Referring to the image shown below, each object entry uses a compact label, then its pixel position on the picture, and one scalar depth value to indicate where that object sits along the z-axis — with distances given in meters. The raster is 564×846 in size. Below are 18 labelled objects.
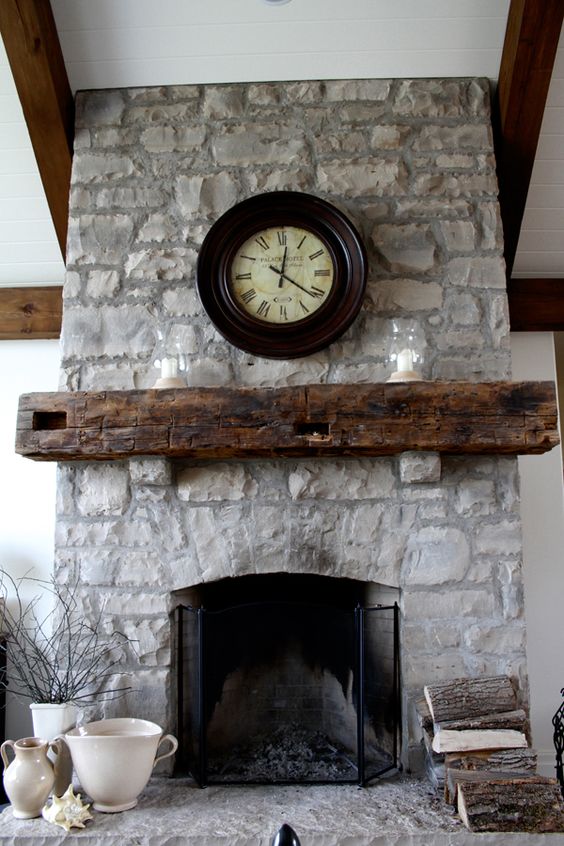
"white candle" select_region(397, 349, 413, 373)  2.77
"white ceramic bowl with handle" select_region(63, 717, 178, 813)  2.39
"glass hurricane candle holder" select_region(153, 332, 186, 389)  2.78
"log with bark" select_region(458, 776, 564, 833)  2.28
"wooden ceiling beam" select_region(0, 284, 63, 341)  4.01
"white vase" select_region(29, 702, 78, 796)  2.55
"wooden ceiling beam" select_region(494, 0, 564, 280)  2.77
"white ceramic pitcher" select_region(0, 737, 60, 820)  2.39
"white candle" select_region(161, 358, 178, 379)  2.81
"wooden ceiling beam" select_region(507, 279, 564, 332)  3.85
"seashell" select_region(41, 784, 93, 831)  2.31
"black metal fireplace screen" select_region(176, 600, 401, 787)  2.77
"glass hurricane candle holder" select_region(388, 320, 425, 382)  2.74
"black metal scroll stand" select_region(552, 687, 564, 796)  2.90
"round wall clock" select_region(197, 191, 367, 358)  2.89
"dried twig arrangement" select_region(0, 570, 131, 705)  2.71
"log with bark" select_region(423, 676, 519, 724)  2.56
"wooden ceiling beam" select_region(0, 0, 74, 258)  2.82
